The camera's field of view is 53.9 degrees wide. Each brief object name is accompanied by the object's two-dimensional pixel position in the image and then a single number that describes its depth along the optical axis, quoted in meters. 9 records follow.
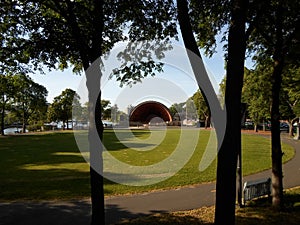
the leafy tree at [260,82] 13.46
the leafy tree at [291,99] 19.70
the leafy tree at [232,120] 5.98
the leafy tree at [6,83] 8.74
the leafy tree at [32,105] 63.69
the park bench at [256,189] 11.00
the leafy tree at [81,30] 7.35
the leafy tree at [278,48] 9.84
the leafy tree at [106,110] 98.00
